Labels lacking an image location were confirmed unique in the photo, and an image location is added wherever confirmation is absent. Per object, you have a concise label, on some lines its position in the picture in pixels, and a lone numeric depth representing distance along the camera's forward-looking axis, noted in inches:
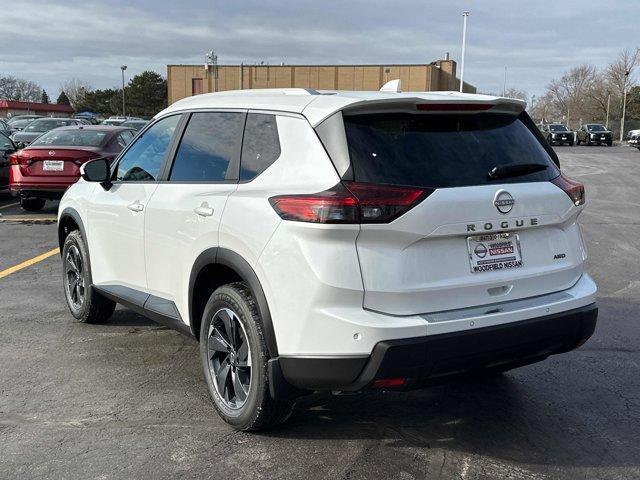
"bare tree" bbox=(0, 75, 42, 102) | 5059.1
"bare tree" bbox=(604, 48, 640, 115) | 3200.5
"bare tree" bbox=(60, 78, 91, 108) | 4782.0
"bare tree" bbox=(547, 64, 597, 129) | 3649.6
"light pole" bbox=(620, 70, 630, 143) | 2543.3
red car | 444.8
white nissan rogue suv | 123.0
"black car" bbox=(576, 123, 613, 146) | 2057.1
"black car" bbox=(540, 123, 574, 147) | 2038.6
